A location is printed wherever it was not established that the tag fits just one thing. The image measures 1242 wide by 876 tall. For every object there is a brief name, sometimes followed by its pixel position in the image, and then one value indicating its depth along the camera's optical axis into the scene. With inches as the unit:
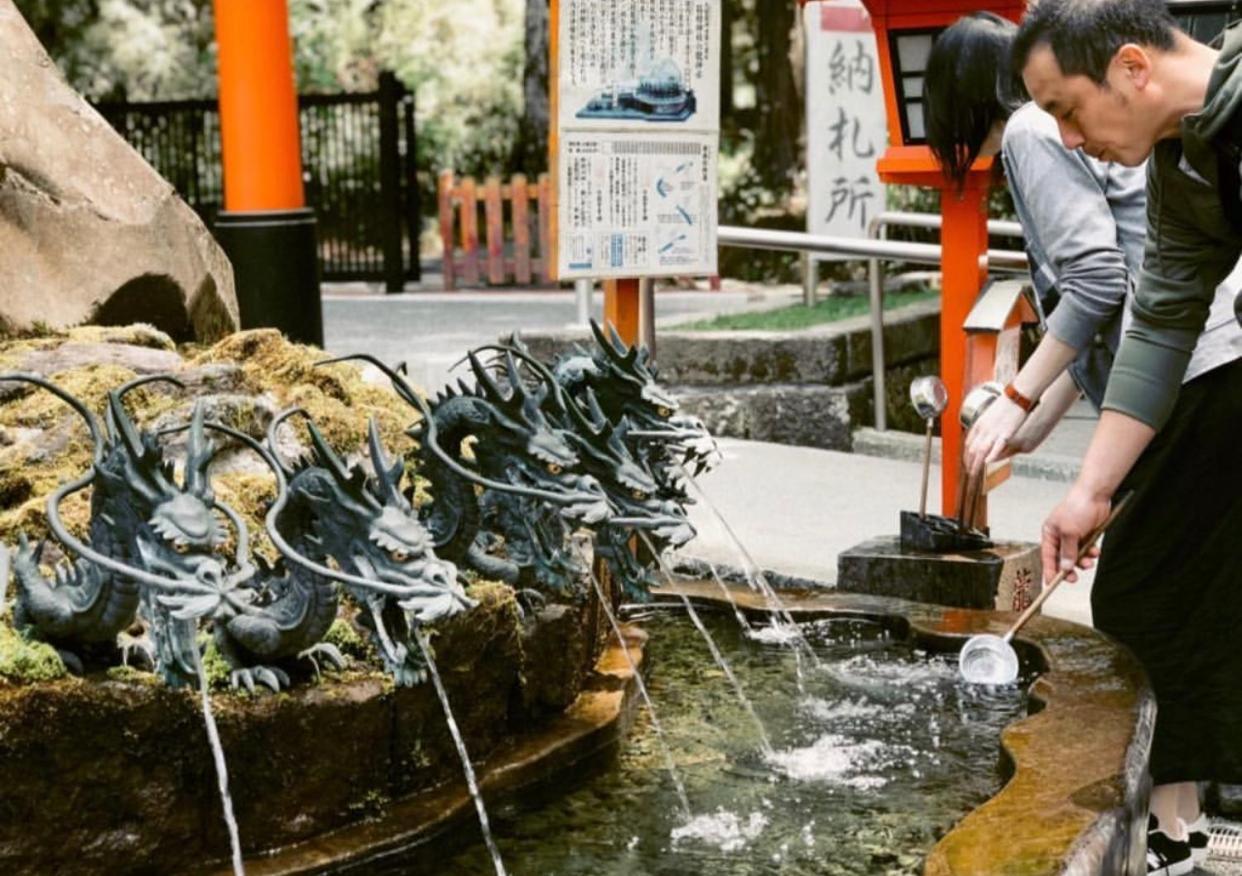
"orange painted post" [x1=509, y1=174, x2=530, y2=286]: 770.8
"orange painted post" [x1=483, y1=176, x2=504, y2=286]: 772.6
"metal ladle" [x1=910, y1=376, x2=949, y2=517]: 183.3
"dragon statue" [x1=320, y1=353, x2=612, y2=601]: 126.2
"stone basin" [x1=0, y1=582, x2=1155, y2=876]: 109.4
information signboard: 199.3
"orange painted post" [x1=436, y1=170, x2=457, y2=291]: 772.6
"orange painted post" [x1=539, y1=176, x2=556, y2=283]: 771.3
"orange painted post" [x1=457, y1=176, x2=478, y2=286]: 788.0
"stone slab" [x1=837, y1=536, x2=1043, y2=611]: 188.9
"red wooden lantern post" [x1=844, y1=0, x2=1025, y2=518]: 216.4
